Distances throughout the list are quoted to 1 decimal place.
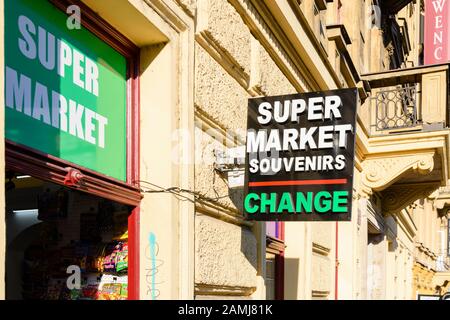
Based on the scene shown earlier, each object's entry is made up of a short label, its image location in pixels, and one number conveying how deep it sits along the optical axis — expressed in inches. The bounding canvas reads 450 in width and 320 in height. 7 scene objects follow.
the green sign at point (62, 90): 112.1
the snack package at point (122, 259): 149.2
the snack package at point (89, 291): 148.6
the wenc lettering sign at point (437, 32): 508.4
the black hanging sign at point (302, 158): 172.9
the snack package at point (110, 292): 147.9
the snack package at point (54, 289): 150.7
